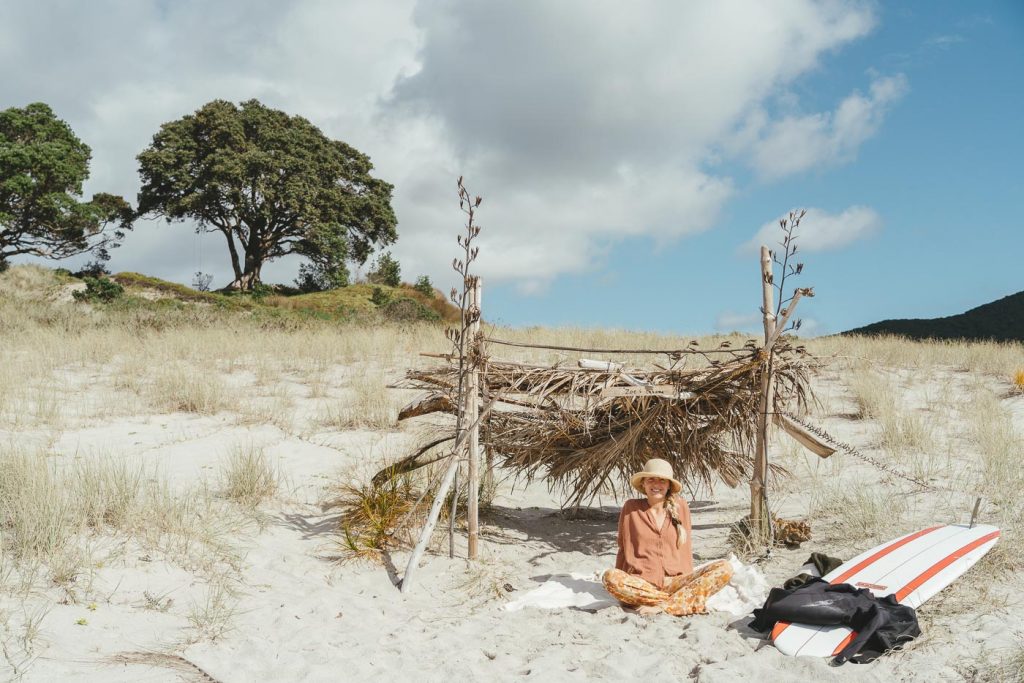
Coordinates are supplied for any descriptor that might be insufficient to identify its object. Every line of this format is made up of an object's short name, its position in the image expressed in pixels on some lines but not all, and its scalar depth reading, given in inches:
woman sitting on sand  185.9
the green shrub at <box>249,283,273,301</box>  994.0
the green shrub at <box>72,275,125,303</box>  751.1
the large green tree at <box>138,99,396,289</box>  1045.8
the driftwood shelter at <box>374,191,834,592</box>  211.5
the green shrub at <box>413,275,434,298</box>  998.0
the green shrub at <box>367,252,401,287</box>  1130.7
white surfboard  155.6
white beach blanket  183.6
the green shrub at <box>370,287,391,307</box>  924.6
